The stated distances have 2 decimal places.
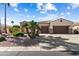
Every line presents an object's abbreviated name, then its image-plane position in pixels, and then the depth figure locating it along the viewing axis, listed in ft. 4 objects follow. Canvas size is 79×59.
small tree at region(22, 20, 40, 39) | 27.52
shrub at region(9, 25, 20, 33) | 30.83
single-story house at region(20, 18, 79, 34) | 38.60
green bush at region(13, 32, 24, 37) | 29.11
